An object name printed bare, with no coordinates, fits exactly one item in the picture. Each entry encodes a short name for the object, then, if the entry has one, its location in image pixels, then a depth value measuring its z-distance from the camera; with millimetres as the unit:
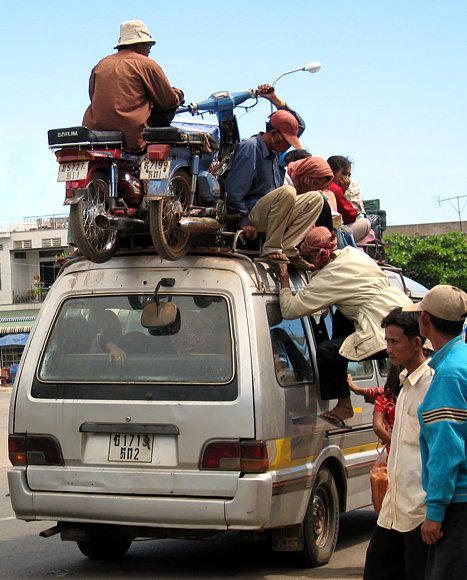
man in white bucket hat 7285
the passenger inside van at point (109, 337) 6941
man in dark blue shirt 7551
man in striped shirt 4266
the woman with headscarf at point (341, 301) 7250
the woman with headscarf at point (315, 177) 8383
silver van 6480
